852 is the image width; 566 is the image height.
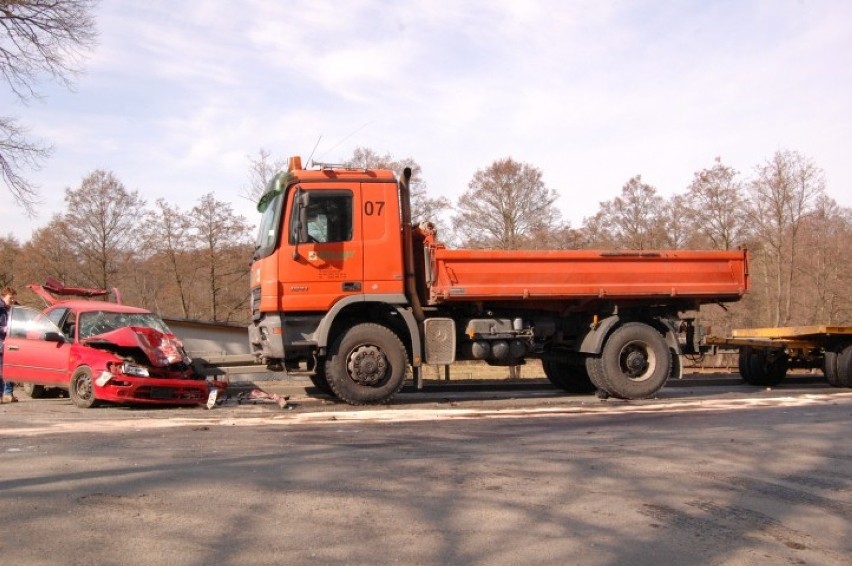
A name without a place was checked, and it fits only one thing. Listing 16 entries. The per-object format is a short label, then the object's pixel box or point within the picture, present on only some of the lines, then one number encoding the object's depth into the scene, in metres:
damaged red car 10.19
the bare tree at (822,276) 35.94
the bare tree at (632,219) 38.47
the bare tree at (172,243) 32.91
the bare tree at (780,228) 35.59
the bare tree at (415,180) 35.22
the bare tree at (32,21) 20.84
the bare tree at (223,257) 32.56
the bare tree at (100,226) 32.12
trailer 14.49
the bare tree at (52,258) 31.48
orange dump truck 10.58
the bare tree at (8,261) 32.78
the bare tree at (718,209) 35.19
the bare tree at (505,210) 36.62
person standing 11.48
